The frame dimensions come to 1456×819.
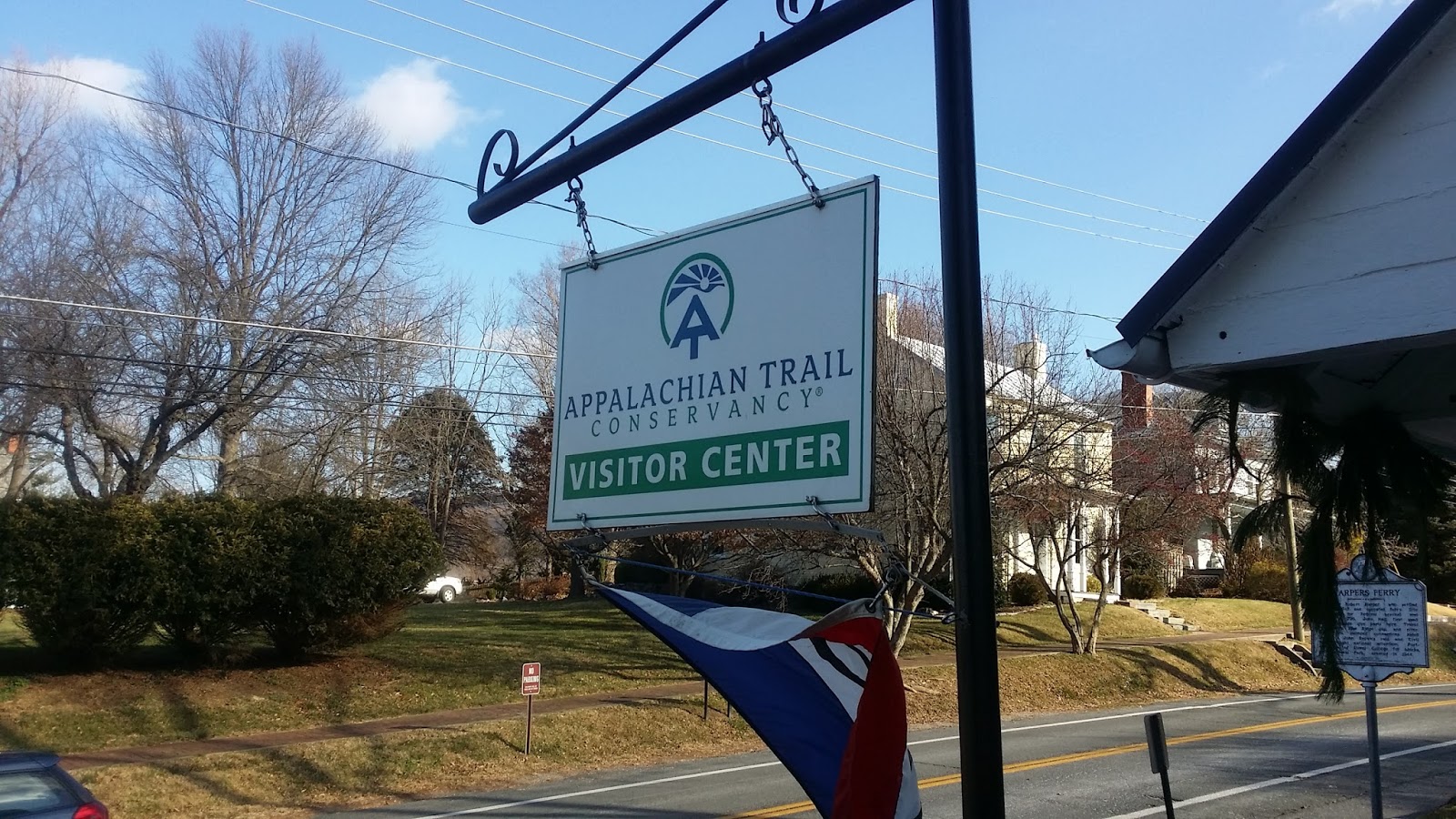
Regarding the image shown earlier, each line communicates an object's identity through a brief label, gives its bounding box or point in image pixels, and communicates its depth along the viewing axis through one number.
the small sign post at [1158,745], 8.75
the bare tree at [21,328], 20.94
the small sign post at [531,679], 15.47
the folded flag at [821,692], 3.40
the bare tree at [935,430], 20.45
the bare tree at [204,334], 21.88
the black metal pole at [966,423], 3.29
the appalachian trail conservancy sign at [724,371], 3.84
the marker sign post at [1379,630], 6.04
